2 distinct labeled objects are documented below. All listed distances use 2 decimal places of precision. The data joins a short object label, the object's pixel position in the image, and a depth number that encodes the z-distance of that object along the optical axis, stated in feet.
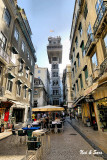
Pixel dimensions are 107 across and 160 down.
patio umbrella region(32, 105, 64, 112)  38.73
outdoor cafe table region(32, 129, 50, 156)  17.42
